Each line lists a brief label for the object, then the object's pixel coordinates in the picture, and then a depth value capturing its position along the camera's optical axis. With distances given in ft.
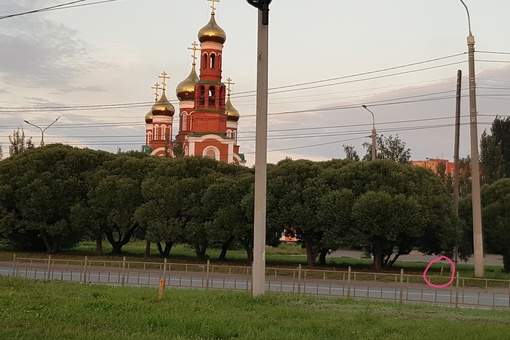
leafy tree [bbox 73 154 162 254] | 126.62
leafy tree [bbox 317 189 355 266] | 104.94
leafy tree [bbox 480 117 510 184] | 189.88
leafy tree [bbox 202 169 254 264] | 116.37
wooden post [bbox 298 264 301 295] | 62.03
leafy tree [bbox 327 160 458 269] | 101.40
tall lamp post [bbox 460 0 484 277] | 84.23
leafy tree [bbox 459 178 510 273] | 107.96
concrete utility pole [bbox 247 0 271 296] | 42.60
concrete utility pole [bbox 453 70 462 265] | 102.09
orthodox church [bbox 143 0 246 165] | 219.41
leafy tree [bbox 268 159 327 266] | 109.91
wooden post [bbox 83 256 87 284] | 70.44
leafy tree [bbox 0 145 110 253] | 127.75
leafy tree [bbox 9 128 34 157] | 193.83
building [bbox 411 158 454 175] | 340.06
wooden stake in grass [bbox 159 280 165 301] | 42.35
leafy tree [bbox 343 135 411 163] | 184.24
